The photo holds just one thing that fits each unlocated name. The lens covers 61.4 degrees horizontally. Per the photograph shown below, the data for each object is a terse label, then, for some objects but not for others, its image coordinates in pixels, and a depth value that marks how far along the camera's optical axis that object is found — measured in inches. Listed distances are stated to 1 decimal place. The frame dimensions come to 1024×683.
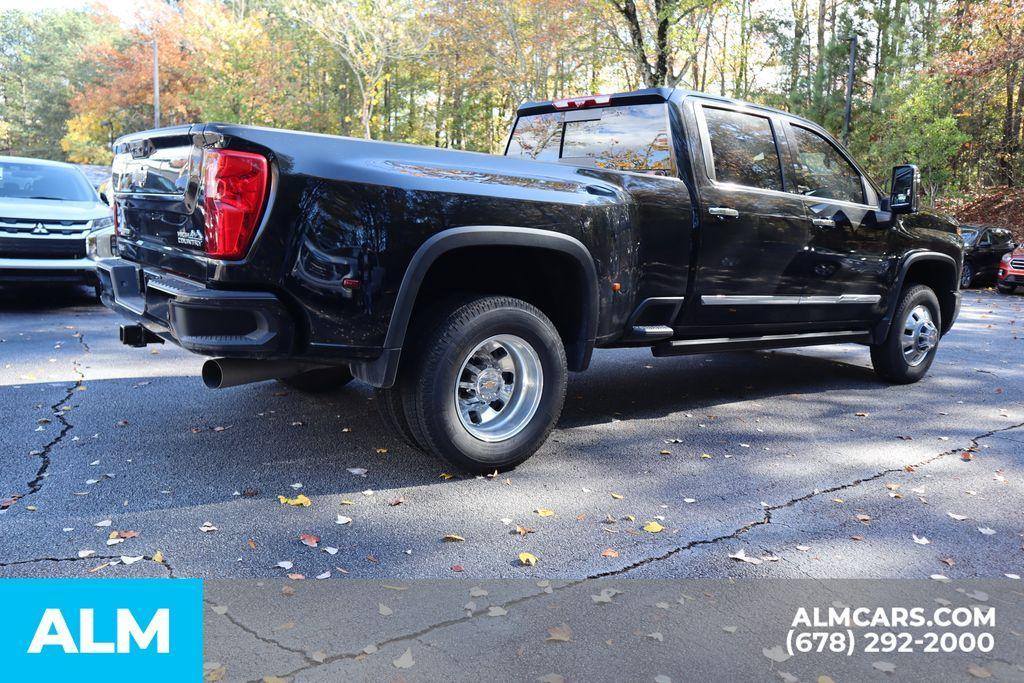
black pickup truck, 145.1
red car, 703.1
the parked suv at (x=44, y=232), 366.3
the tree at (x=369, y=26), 1076.5
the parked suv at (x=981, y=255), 758.5
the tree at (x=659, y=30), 709.9
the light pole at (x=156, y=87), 1487.6
